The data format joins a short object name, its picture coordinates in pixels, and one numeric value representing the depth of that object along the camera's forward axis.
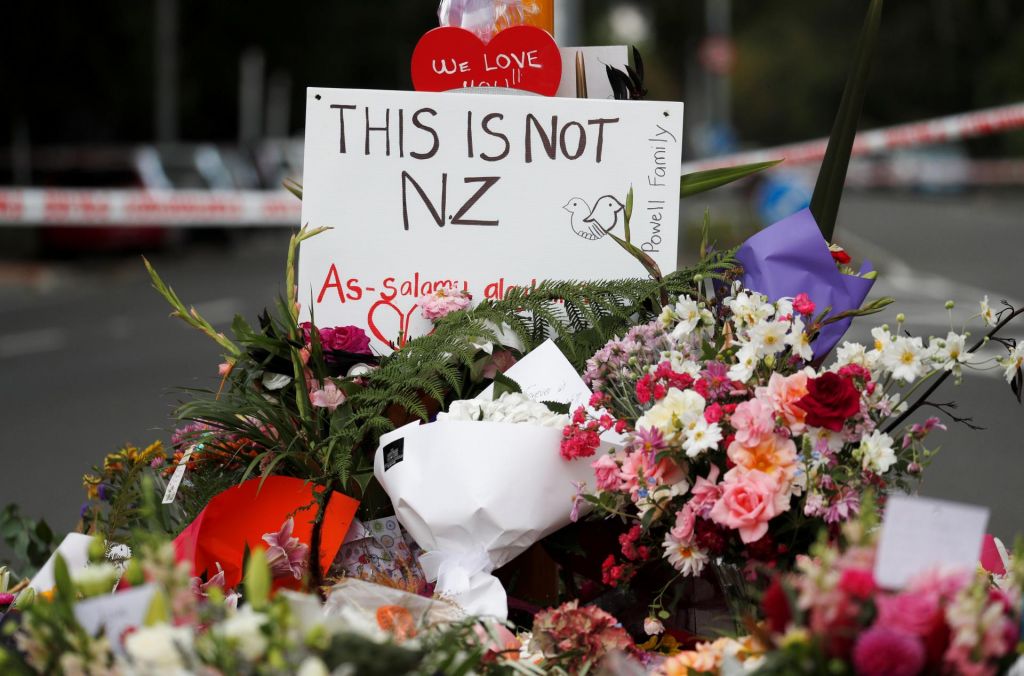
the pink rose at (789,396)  4.06
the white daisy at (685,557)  4.14
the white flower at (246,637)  2.81
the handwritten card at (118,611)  3.04
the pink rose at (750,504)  3.95
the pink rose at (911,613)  2.79
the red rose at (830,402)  3.98
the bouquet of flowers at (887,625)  2.74
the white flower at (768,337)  4.27
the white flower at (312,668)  2.69
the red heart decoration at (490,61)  5.87
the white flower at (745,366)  4.16
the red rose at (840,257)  5.05
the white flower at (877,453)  3.98
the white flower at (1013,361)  4.48
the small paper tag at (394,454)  4.60
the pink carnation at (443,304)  5.35
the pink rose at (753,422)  4.02
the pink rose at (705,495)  4.06
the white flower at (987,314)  4.49
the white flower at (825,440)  4.06
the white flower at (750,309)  4.34
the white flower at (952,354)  4.33
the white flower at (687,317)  4.47
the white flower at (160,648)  2.78
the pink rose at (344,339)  5.16
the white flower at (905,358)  4.18
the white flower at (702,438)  3.97
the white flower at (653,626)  4.37
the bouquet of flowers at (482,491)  4.37
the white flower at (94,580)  3.13
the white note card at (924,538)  2.90
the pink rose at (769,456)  4.02
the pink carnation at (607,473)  4.24
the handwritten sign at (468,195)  5.48
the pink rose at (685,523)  4.10
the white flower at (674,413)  4.08
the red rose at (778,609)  2.99
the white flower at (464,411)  4.59
